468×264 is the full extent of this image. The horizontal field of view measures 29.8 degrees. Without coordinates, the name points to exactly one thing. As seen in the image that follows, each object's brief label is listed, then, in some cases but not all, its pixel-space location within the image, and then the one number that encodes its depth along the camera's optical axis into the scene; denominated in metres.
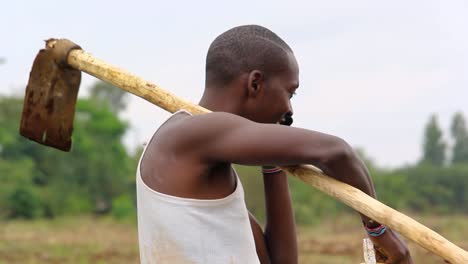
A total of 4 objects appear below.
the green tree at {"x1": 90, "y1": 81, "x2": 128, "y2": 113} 39.47
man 2.10
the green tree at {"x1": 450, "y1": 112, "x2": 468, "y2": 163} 35.94
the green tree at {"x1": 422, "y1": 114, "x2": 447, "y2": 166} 34.59
